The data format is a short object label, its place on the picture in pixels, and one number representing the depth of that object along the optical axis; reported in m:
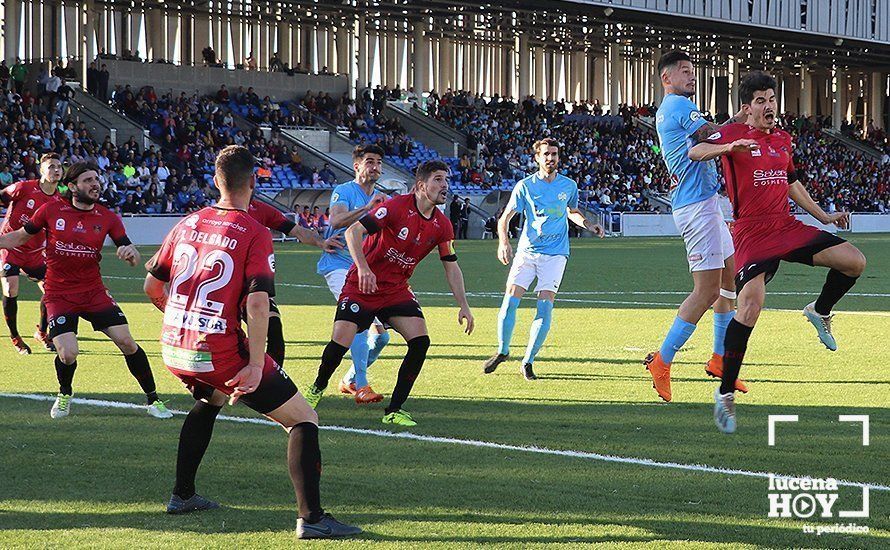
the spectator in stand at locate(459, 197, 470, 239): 45.16
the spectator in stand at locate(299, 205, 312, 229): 39.99
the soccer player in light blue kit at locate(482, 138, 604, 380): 11.26
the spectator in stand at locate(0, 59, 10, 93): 42.28
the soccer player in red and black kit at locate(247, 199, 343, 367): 9.03
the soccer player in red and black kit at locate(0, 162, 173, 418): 9.04
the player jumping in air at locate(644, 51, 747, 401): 8.95
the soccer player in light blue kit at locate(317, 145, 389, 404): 9.59
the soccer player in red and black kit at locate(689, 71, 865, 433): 8.11
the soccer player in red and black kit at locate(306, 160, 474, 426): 8.73
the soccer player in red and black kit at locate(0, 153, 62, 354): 12.27
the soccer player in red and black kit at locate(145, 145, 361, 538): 5.58
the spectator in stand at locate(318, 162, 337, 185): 43.44
